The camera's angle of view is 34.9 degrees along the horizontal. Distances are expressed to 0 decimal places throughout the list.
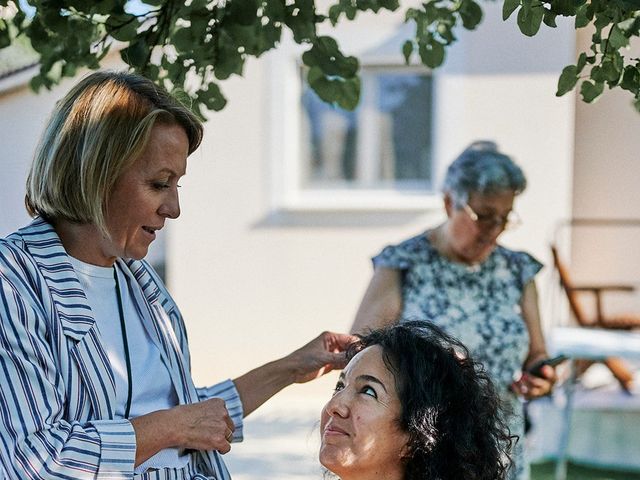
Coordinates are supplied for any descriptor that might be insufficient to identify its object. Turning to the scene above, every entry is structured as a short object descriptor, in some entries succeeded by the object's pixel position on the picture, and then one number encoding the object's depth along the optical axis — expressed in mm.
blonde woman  1742
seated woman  2059
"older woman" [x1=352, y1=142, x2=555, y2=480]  3348
